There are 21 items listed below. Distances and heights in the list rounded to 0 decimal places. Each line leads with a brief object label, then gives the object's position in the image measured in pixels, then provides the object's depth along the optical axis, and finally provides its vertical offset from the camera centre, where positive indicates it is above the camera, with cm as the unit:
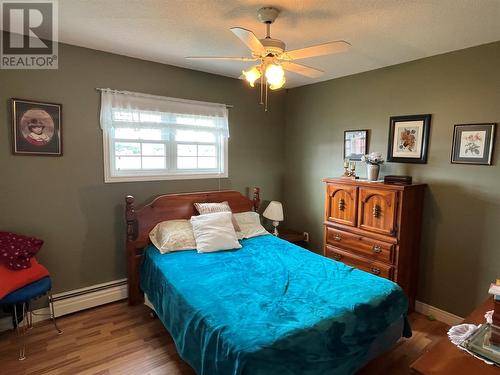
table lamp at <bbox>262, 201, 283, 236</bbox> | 384 -68
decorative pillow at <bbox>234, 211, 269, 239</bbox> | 331 -76
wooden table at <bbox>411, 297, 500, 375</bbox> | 125 -89
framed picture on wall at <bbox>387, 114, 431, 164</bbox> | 287 +29
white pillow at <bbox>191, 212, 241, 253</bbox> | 284 -74
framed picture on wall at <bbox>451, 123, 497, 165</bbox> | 246 +22
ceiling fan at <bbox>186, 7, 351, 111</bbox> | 174 +71
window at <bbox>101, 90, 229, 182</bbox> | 295 +25
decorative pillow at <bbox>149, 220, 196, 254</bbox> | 283 -79
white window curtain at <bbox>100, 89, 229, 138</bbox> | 289 +52
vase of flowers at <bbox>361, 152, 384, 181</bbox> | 302 +1
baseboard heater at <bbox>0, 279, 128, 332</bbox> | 267 -144
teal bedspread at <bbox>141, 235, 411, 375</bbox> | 151 -93
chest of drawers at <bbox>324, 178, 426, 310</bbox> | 271 -63
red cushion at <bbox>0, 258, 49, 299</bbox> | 210 -94
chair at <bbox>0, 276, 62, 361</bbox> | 213 -110
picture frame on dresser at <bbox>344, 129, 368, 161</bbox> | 337 +25
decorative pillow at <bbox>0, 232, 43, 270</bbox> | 221 -76
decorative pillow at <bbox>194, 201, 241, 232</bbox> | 324 -56
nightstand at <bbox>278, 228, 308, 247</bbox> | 388 -102
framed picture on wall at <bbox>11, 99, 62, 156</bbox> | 247 +24
